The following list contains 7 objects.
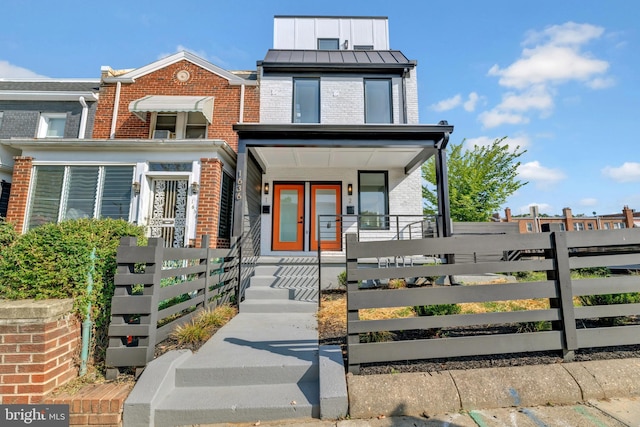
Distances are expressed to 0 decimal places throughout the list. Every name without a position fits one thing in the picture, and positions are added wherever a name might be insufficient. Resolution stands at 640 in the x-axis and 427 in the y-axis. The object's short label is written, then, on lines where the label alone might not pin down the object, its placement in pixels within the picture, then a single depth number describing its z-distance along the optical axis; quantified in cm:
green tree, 1584
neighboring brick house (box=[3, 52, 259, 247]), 644
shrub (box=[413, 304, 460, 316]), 354
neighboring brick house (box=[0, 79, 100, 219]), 887
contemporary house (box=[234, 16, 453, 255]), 789
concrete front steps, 220
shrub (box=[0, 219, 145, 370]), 250
